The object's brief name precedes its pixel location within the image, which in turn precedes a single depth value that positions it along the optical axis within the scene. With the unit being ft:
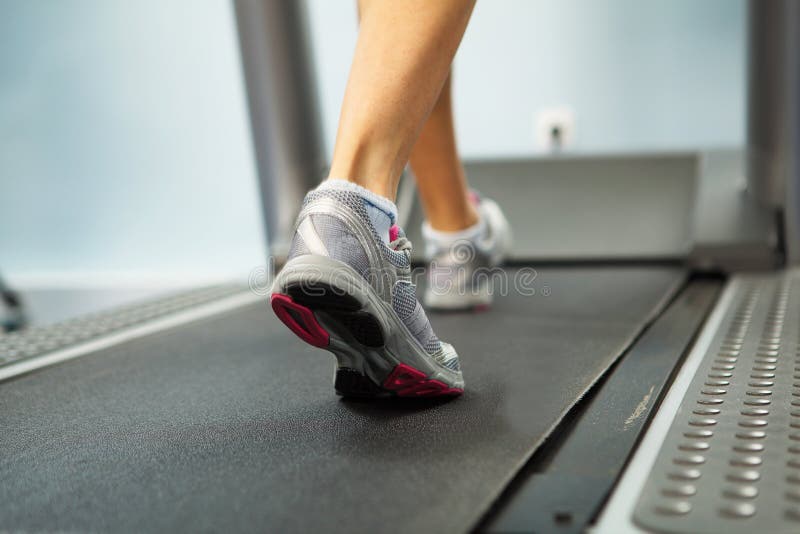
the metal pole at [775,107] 6.01
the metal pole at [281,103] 7.31
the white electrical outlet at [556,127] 7.99
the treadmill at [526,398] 2.20
